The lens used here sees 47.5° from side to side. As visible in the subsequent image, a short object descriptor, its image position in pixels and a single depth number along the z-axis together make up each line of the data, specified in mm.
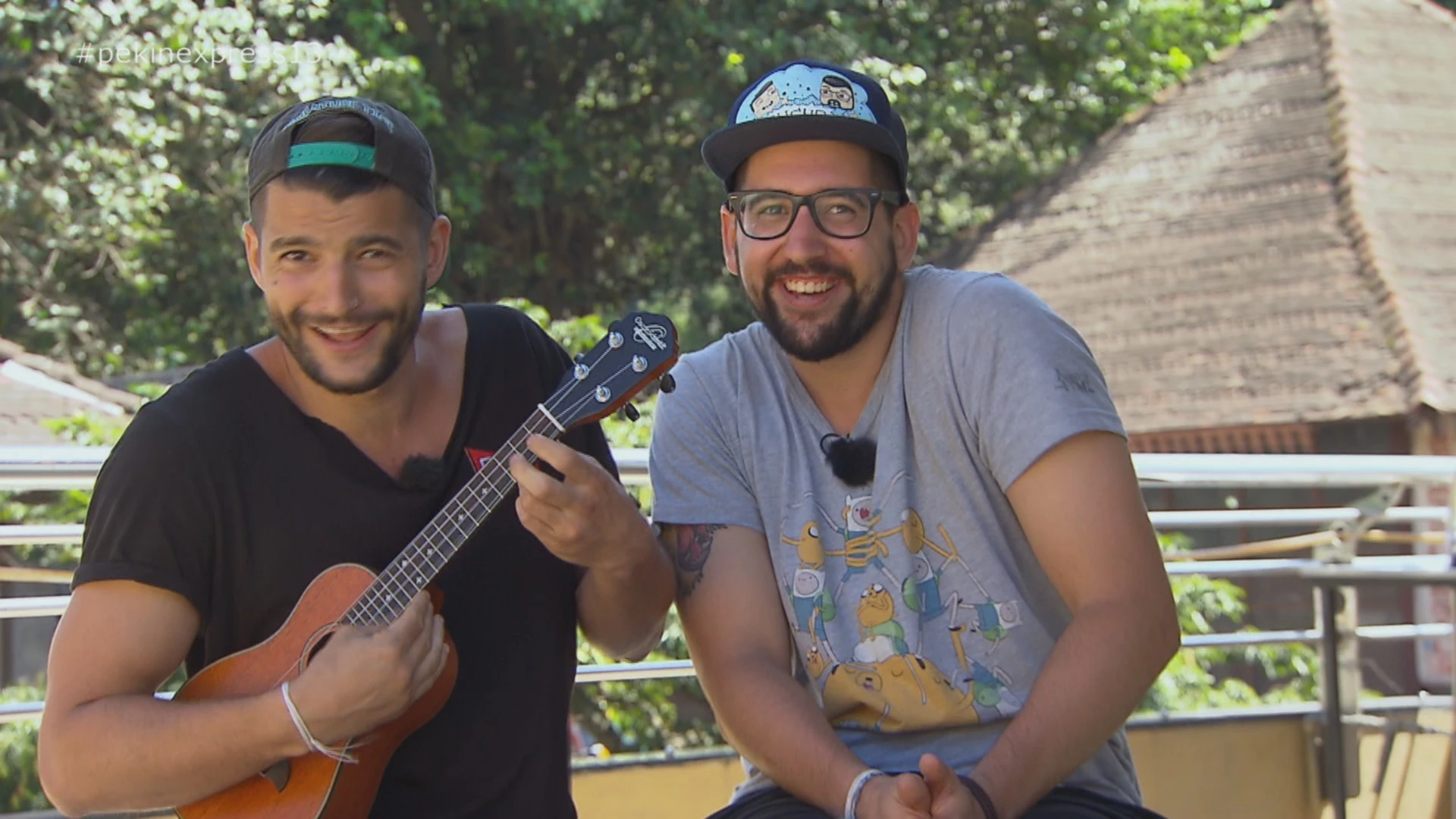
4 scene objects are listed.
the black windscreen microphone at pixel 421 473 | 2385
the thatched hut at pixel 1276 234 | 11516
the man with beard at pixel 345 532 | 2123
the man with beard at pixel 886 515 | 2318
